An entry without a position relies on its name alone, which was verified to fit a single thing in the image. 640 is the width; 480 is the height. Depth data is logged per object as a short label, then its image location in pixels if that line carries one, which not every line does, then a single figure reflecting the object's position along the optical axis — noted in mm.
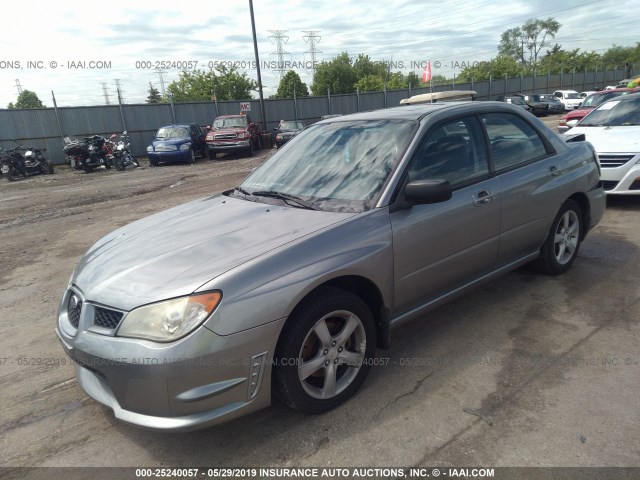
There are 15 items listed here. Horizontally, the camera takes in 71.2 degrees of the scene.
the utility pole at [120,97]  19881
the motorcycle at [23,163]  15002
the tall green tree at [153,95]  86925
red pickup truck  19000
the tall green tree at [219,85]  57688
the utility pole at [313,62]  73119
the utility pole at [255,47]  22984
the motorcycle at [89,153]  15930
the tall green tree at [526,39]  93250
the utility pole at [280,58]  54906
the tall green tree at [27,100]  84375
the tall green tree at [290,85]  72250
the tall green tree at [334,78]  81250
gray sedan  2133
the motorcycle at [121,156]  16644
